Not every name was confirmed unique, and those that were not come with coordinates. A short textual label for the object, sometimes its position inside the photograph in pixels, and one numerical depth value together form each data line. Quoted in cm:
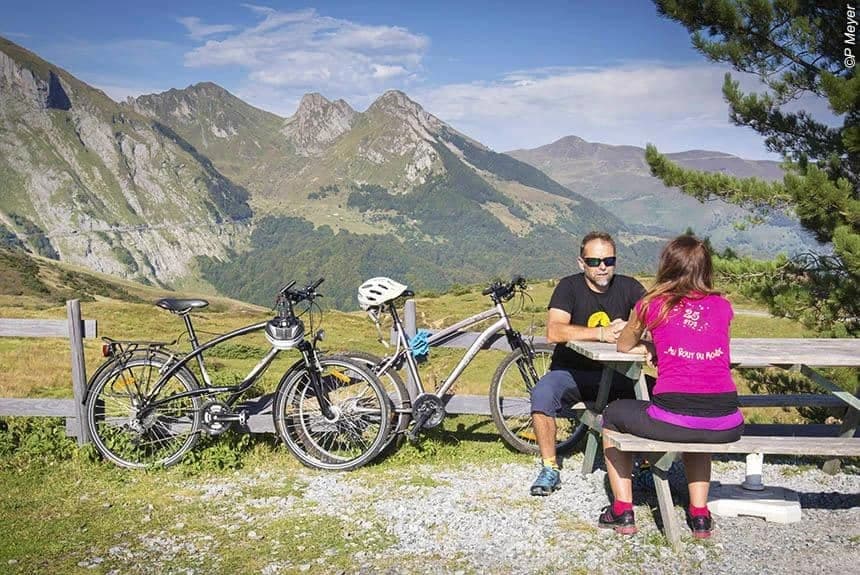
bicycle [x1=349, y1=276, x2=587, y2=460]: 733
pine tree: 1002
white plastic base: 577
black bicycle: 714
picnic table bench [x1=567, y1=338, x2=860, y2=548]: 510
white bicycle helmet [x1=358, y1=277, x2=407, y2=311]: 727
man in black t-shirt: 639
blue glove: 747
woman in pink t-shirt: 506
